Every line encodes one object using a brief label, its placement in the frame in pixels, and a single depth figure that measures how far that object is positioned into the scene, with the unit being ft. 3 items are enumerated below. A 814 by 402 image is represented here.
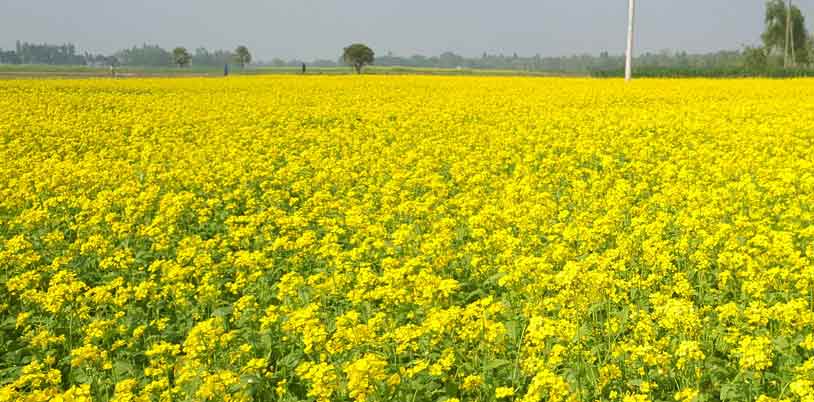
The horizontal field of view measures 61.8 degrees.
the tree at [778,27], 281.33
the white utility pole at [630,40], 124.26
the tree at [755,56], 256.62
